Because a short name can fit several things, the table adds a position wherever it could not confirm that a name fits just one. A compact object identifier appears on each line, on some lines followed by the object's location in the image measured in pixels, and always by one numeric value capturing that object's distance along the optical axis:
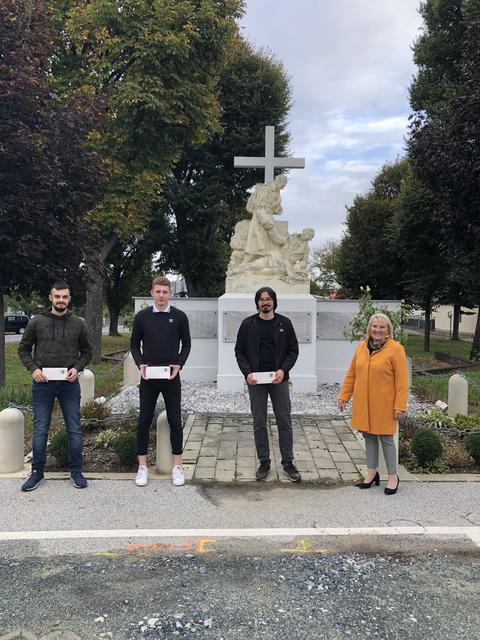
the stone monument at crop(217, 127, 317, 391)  9.30
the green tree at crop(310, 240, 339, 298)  44.06
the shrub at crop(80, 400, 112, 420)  6.69
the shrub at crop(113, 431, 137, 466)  5.15
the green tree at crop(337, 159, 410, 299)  25.14
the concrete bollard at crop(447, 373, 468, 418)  7.17
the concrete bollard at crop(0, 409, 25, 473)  5.05
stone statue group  9.98
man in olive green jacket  4.72
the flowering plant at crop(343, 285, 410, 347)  9.25
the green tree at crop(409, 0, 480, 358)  8.34
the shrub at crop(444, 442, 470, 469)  5.31
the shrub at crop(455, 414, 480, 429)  6.12
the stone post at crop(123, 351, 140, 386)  10.41
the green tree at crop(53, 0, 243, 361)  13.03
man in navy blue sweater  4.81
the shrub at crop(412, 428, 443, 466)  5.15
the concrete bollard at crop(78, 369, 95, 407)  7.67
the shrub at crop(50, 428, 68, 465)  5.15
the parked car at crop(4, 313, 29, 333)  40.22
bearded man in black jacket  4.91
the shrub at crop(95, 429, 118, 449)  5.79
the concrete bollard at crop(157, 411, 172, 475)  5.04
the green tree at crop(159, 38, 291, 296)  22.16
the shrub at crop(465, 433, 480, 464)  5.21
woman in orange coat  4.49
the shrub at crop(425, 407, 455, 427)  6.34
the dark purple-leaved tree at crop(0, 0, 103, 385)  7.41
